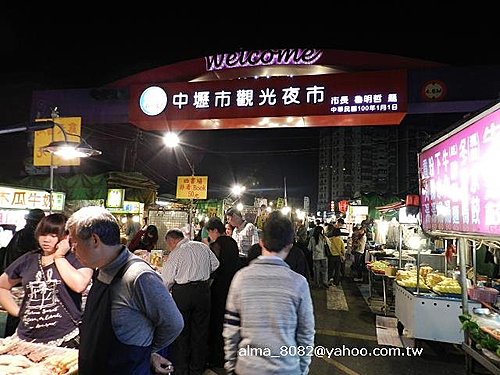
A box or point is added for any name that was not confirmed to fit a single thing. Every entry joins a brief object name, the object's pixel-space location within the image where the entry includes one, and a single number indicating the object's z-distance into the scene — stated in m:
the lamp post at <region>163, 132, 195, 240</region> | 10.21
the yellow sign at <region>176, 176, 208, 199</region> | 12.19
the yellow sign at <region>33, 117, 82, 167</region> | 7.24
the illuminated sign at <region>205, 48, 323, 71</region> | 8.46
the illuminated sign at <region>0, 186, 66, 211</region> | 8.66
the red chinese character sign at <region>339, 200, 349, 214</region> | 22.04
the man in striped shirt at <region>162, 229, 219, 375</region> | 4.84
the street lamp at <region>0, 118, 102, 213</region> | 5.24
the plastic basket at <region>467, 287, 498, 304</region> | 5.37
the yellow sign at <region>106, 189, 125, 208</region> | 10.95
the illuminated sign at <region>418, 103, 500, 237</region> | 2.90
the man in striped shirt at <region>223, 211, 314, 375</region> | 2.49
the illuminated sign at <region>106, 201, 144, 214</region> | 12.59
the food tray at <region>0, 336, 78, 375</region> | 2.52
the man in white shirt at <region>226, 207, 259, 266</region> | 8.37
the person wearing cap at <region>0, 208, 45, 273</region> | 4.27
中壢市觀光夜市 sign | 7.55
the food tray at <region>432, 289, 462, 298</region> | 6.06
